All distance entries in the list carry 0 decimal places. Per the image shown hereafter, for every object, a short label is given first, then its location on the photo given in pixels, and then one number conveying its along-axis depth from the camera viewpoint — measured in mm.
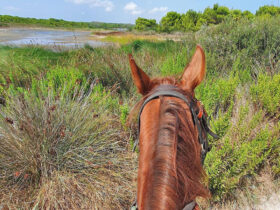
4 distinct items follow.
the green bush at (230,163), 1992
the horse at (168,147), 685
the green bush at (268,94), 2906
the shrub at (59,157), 1992
